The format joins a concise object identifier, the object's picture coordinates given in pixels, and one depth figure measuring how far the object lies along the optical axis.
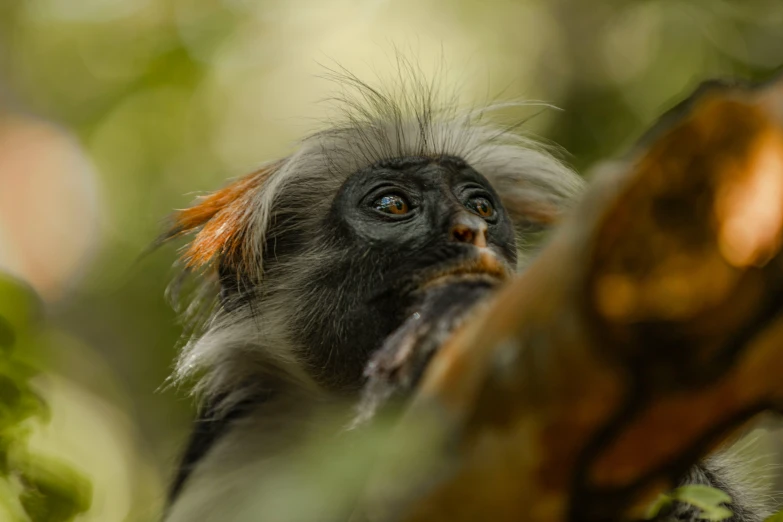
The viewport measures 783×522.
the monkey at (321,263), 2.48
